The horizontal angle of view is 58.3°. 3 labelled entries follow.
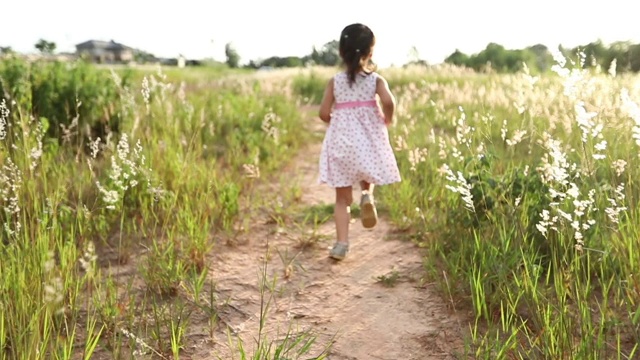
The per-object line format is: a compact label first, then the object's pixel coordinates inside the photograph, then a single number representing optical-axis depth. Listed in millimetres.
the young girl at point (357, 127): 4270
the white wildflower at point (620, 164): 2609
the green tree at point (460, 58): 48125
